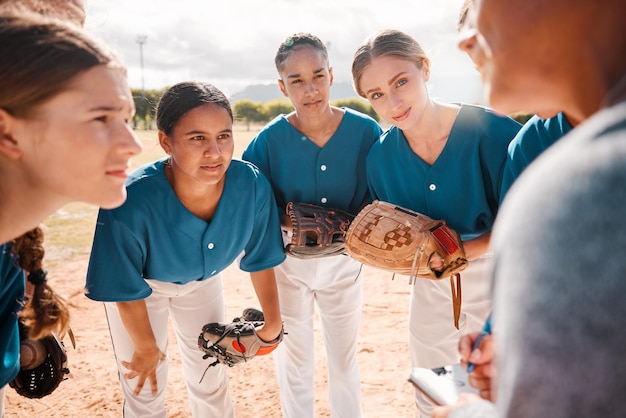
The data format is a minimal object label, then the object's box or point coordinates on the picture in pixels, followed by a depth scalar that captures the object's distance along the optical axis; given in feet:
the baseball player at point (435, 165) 7.93
